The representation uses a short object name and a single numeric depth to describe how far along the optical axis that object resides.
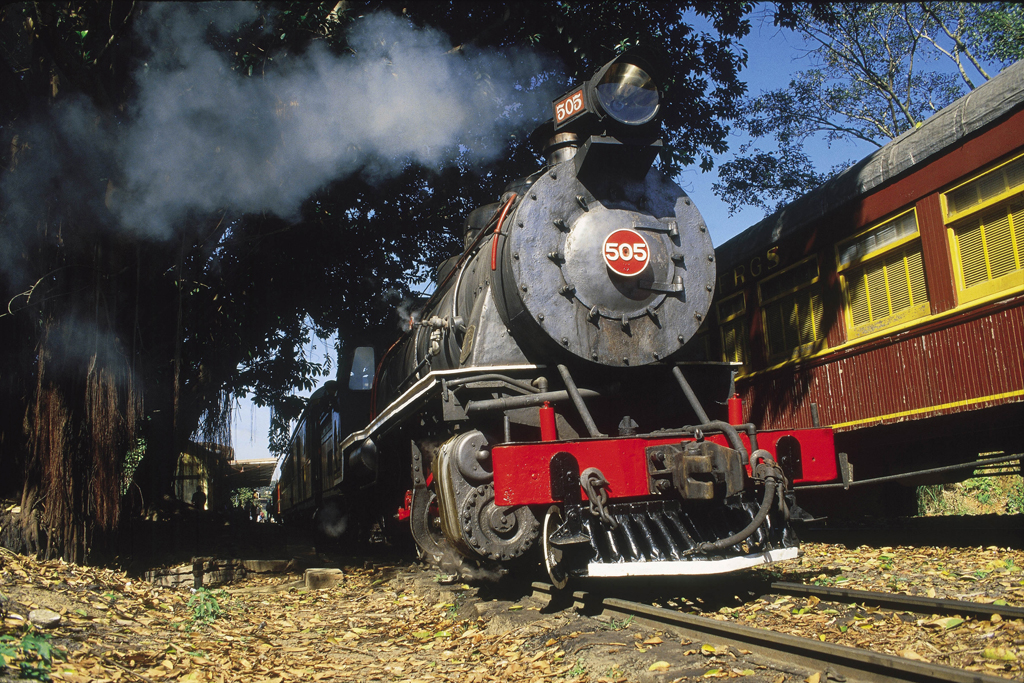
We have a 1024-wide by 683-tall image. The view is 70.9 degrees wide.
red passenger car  5.01
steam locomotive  3.87
